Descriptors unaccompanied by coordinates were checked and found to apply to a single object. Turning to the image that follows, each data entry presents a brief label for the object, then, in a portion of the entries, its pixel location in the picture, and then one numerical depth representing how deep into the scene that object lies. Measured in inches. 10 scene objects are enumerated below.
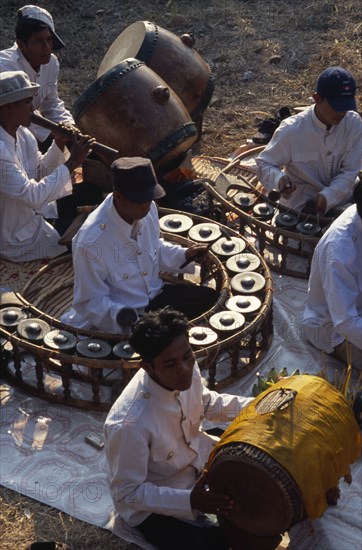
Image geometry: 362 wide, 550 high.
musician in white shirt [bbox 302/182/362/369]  184.4
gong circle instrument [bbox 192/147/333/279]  228.8
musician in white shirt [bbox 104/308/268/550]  138.3
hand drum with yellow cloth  134.8
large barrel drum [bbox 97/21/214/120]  267.0
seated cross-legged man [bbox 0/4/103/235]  242.0
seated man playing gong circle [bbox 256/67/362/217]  231.8
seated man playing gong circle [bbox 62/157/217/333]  183.6
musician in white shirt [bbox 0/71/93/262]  213.3
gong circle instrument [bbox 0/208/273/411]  183.3
